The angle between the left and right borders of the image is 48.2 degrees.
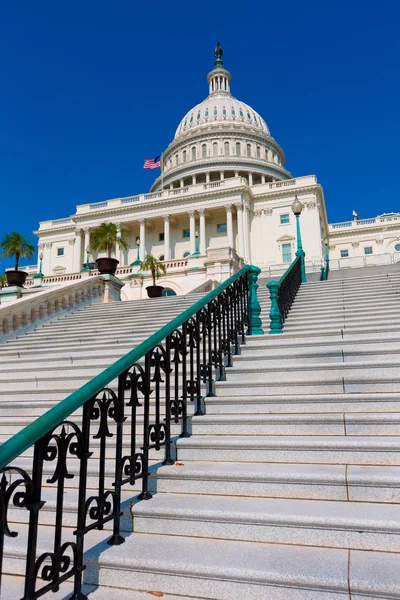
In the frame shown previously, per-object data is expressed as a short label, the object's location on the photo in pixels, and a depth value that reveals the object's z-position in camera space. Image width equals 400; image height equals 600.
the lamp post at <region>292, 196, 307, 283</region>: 17.27
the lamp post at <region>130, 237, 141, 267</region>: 30.61
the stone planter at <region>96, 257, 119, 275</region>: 17.80
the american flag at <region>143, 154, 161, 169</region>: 53.47
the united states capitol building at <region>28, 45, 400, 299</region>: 55.00
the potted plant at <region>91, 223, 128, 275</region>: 29.45
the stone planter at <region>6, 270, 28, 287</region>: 19.93
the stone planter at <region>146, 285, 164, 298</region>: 21.91
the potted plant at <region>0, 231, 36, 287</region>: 28.80
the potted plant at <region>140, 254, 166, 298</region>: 26.54
